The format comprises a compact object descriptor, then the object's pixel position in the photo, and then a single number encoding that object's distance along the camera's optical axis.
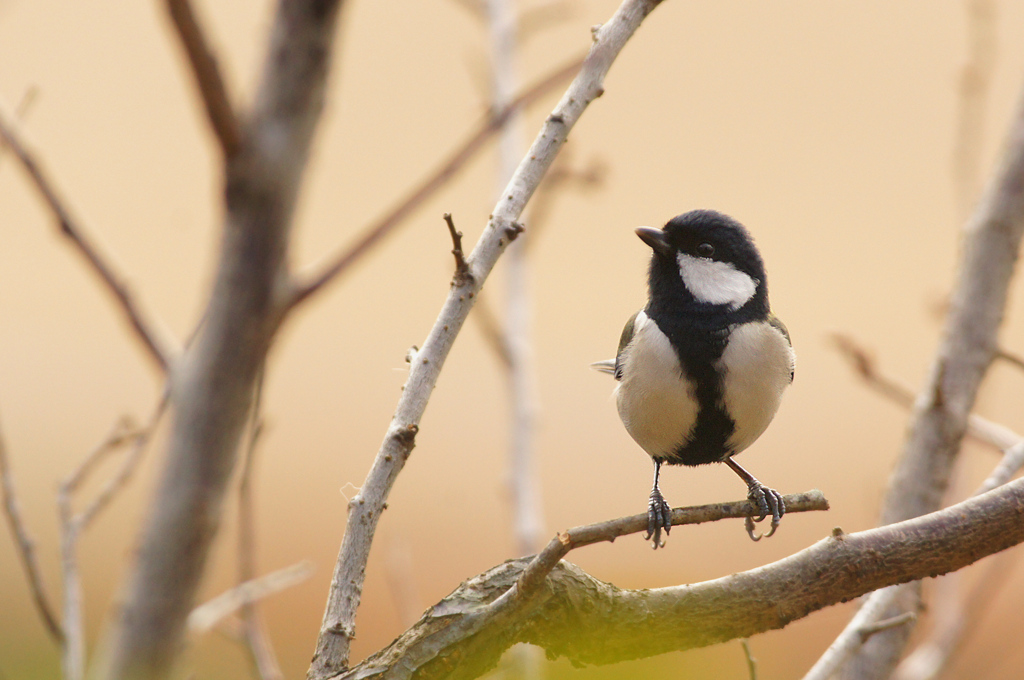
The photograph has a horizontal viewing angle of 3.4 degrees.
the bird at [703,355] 5.08
